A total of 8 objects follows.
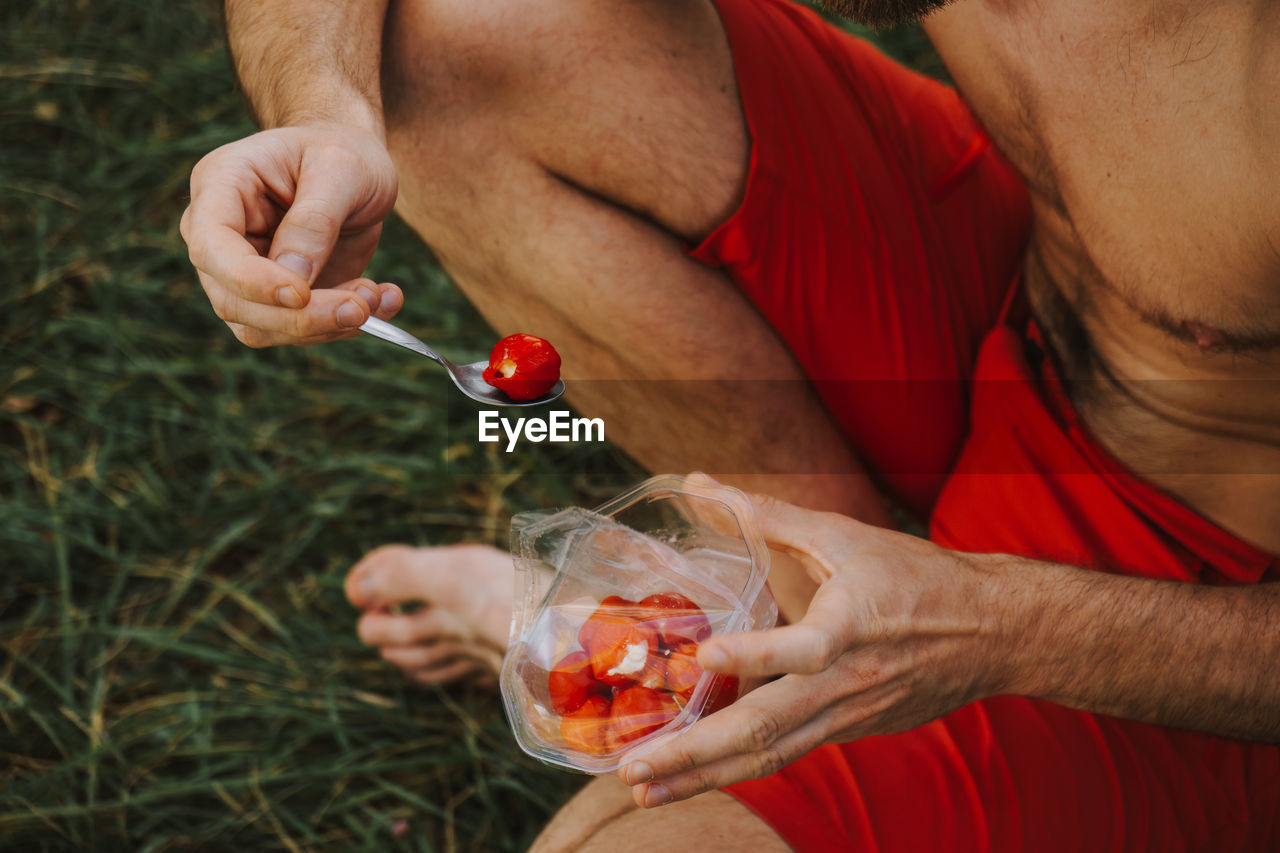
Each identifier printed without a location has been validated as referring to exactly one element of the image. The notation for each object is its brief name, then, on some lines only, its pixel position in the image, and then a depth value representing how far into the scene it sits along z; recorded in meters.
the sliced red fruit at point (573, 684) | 0.88
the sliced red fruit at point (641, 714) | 0.87
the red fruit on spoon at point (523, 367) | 0.96
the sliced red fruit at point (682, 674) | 0.87
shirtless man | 0.90
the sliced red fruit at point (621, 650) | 0.87
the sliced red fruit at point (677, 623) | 0.88
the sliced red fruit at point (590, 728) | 0.88
